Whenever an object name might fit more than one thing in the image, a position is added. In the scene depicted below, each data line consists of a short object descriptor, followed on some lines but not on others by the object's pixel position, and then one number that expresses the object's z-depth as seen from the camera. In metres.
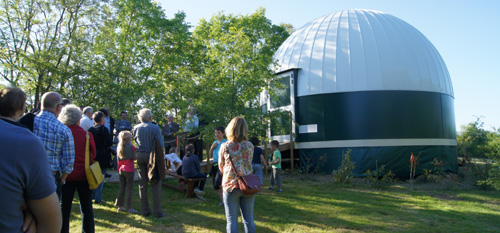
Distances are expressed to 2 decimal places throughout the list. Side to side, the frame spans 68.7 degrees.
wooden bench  8.39
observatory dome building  14.06
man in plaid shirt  3.97
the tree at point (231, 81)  10.48
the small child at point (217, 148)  6.69
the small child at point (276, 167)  10.01
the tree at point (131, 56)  16.38
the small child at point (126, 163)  6.68
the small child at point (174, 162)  9.12
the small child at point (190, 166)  8.36
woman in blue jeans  4.27
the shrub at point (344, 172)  12.26
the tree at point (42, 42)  15.79
